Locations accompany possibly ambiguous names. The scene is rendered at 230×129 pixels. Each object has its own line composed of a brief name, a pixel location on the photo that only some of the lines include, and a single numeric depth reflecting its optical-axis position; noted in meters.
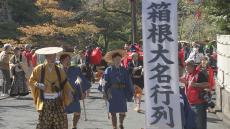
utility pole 24.41
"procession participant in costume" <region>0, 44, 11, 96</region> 15.88
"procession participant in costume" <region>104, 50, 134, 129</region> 10.02
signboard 6.41
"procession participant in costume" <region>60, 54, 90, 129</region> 10.08
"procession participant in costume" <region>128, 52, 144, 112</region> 13.66
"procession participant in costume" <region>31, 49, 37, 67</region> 19.25
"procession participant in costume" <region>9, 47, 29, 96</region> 15.82
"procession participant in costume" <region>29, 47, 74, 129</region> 8.25
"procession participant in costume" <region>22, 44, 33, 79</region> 17.13
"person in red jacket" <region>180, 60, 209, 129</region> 8.92
